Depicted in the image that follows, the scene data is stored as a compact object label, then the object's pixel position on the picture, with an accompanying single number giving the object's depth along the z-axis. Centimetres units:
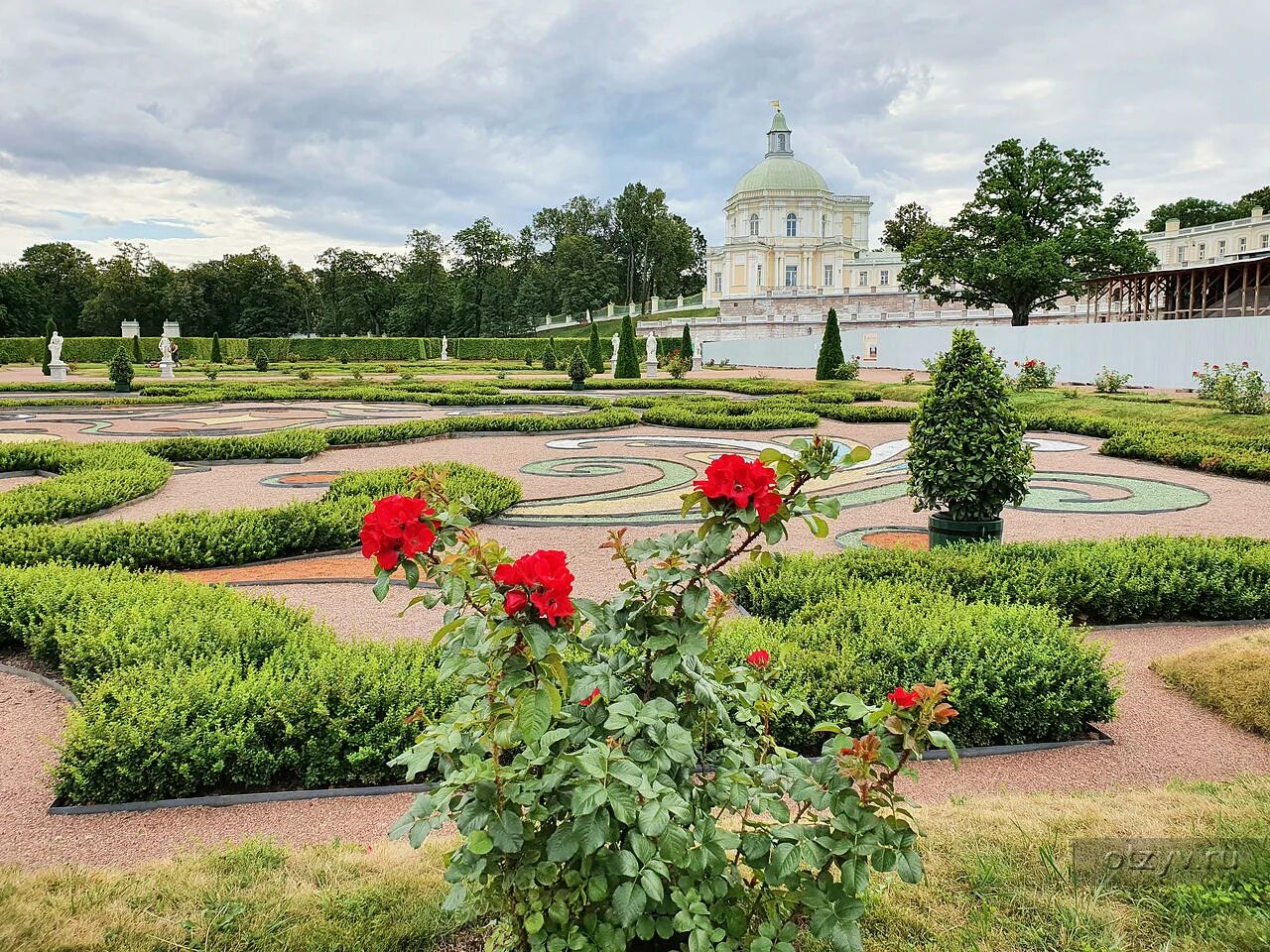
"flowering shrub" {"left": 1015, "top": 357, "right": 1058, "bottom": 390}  2144
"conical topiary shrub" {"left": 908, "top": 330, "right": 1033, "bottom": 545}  630
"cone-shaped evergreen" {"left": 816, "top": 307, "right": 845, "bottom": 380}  2909
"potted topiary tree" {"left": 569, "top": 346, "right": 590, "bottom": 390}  2765
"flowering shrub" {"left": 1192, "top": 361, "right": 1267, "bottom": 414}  1465
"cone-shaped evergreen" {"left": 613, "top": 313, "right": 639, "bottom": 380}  3125
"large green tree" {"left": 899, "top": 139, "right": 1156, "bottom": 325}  3662
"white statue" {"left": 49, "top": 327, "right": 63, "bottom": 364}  2993
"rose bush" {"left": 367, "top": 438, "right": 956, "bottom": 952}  173
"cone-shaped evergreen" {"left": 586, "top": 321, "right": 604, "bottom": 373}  3544
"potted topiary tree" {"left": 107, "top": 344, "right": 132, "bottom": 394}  2514
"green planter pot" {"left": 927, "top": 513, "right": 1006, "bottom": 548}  644
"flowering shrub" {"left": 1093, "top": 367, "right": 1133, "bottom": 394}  2081
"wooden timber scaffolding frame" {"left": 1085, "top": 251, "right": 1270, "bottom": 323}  3008
